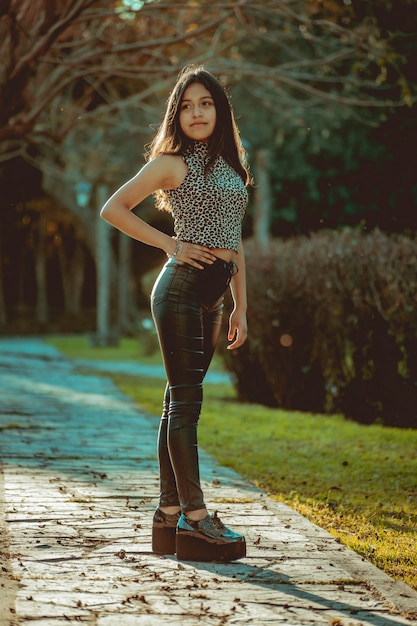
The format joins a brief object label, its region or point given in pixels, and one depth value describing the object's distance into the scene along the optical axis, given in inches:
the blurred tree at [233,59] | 370.0
